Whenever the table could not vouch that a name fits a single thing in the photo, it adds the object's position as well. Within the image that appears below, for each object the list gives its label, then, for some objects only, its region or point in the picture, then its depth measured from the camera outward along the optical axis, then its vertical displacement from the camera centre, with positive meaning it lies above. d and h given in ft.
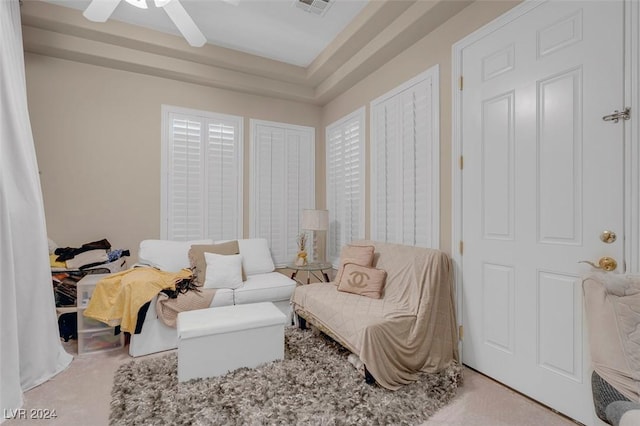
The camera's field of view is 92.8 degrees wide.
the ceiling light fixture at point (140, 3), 6.72 +4.65
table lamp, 12.32 -0.32
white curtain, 6.38 -0.80
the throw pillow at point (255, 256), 11.84 -1.77
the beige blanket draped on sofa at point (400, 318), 6.66 -2.56
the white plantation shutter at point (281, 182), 13.47 +1.36
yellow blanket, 8.30 -2.39
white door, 5.38 +0.50
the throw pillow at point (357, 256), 9.77 -1.46
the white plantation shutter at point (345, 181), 12.05 +1.32
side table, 11.56 -2.15
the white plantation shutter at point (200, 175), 11.92 +1.50
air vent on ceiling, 8.77 +6.05
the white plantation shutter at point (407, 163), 8.73 +1.56
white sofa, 8.67 -2.50
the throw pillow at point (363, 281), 8.82 -2.05
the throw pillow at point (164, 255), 10.43 -1.49
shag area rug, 5.70 -3.83
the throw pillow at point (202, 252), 10.05 -1.45
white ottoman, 6.91 -3.06
